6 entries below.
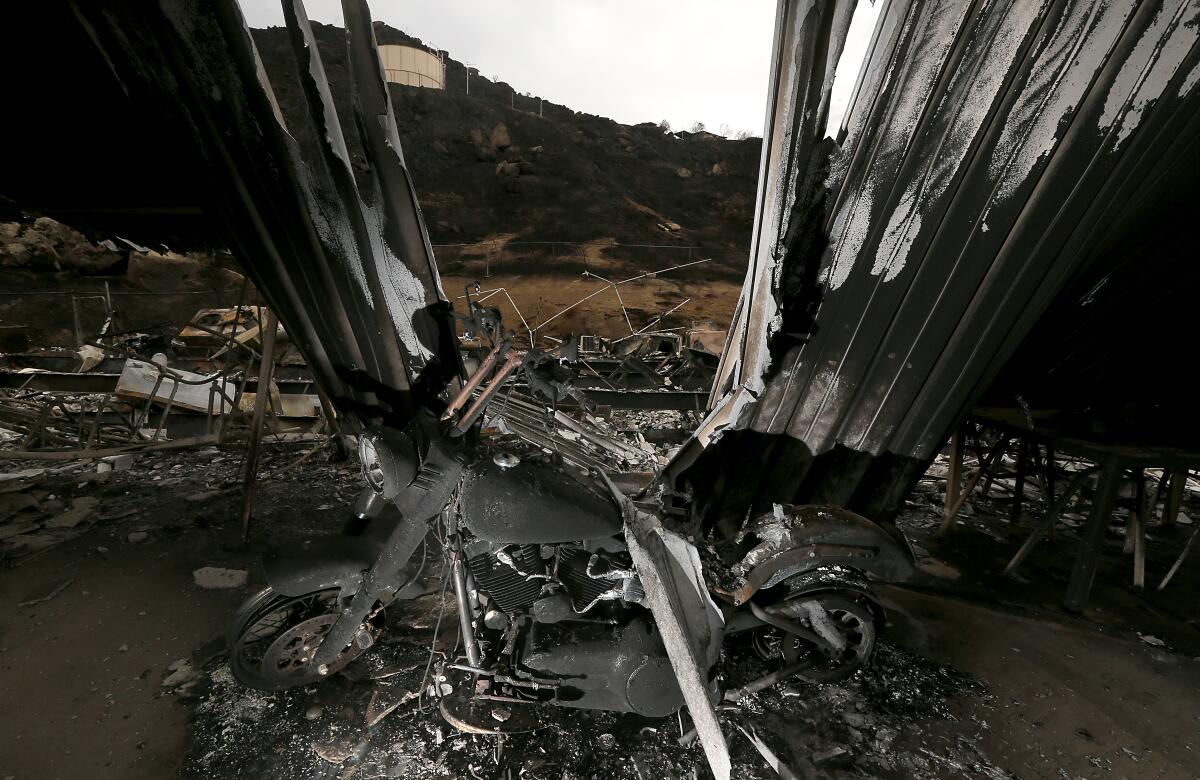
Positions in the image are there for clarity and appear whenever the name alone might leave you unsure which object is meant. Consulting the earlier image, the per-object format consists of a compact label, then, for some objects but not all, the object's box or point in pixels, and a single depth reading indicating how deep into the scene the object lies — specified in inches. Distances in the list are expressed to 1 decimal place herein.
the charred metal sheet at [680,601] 59.0
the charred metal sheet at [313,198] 75.0
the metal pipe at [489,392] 69.8
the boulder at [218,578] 110.8
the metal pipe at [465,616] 75.9
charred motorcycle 68.6
